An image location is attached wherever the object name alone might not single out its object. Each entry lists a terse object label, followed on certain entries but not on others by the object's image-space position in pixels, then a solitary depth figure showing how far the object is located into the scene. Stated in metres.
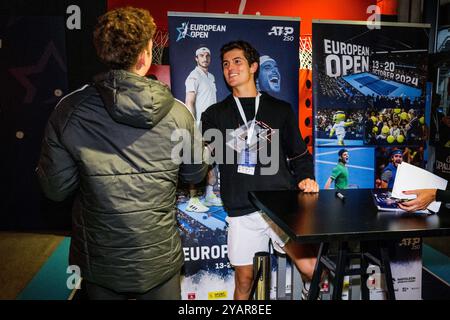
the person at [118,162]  1.49
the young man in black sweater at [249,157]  2.52
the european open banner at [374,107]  2.91
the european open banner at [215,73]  2.65
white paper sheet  1.81
